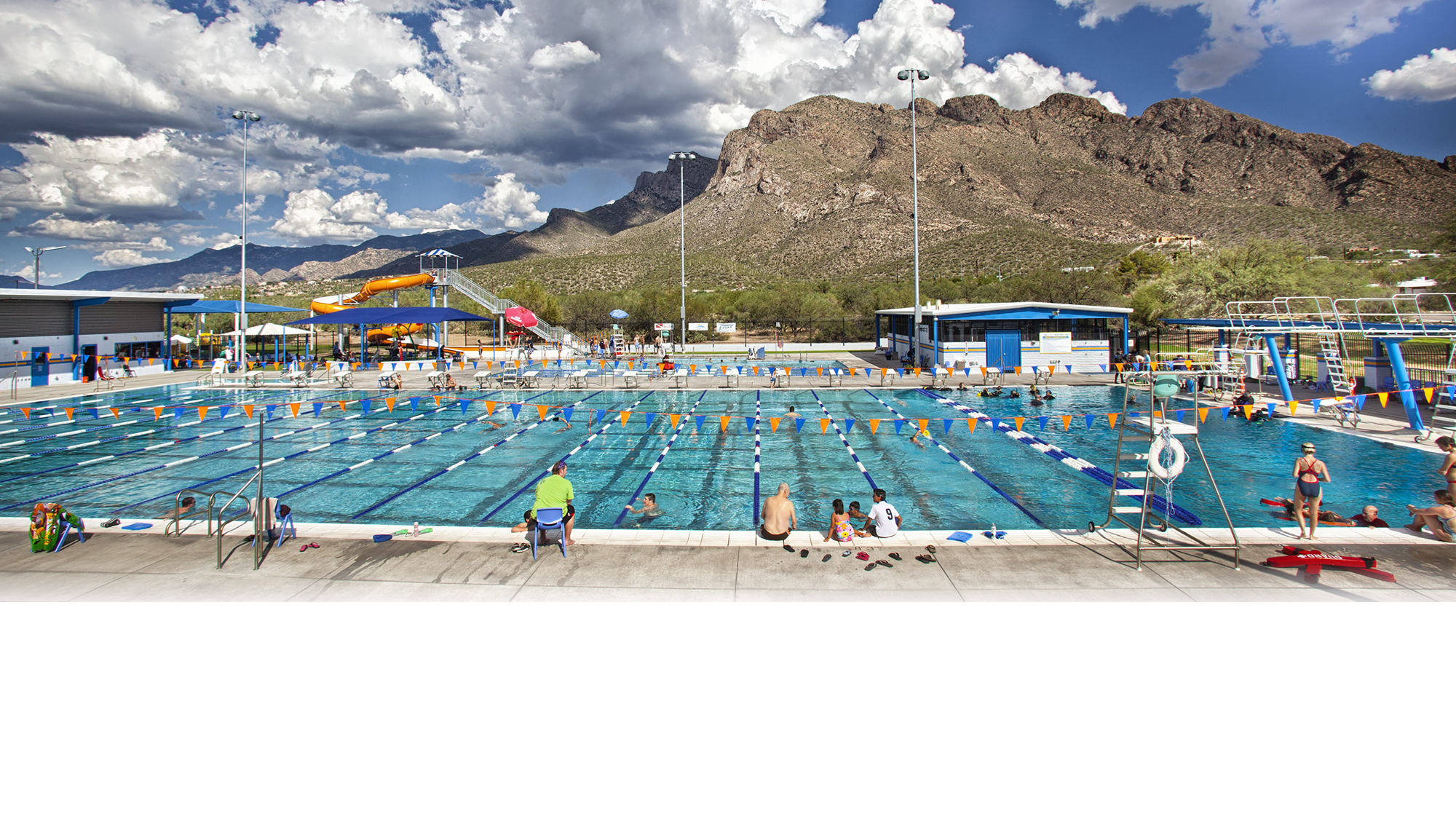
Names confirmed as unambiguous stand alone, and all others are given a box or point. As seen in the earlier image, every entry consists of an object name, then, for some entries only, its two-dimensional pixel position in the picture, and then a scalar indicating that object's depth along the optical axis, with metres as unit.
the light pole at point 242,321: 30.06
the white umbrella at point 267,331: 37.72
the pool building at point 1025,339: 31.22
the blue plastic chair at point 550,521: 7.95
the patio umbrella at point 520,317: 42.06
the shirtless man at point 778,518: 8.41
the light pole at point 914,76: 26.22
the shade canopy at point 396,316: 33.22
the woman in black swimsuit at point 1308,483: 8.26
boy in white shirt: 8.44
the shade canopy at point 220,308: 38.28
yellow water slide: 42.03
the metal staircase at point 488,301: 41.56
